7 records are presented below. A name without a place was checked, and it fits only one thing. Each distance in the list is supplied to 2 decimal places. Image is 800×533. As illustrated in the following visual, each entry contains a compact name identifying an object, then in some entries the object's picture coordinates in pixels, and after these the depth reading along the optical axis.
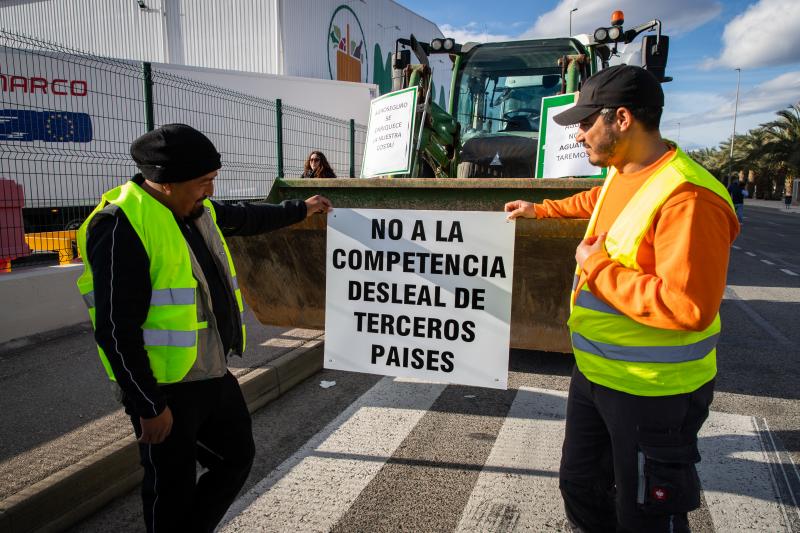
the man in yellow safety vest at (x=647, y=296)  1.58
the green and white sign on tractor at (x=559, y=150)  4.39
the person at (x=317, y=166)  7.58
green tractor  6.07
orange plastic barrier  5.99
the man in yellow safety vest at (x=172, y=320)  1.83
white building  16.11
